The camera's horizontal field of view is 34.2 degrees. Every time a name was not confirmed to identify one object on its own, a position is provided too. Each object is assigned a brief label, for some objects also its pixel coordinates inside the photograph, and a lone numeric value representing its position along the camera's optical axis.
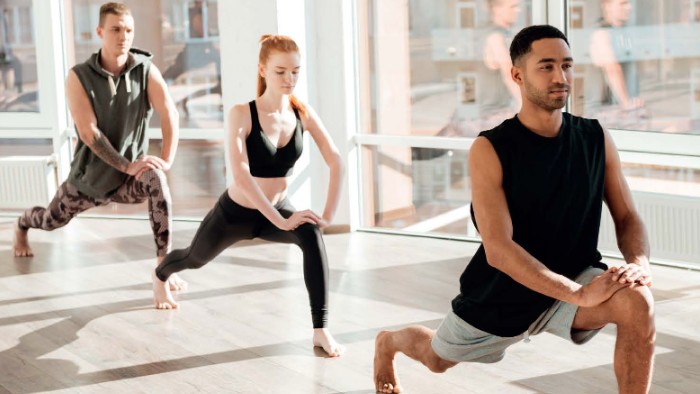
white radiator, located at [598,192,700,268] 5.44
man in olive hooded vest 5.06
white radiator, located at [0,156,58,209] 7.73
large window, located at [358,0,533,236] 6.17
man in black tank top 2.86
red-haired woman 4.05
